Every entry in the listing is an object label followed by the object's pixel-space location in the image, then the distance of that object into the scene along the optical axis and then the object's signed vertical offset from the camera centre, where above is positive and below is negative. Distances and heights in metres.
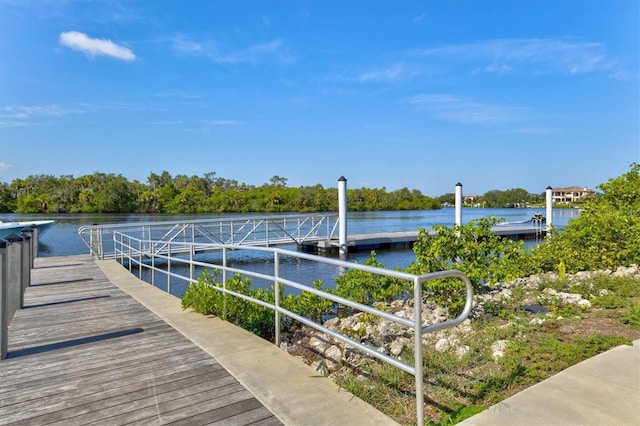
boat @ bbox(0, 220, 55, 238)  12.00 -0.72
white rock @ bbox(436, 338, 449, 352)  4.02 -1.42
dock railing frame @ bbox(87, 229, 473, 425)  2.23 -0.68
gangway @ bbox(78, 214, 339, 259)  12.52 -1.66
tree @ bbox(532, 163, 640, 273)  7.70 -0.88
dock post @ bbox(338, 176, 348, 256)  17.41 -0.58
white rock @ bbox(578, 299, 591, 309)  5.14 -1.31
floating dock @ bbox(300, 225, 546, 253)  18.73 -1.97
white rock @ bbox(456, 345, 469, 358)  3.74 -1.37
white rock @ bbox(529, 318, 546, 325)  4.50 -1.32
